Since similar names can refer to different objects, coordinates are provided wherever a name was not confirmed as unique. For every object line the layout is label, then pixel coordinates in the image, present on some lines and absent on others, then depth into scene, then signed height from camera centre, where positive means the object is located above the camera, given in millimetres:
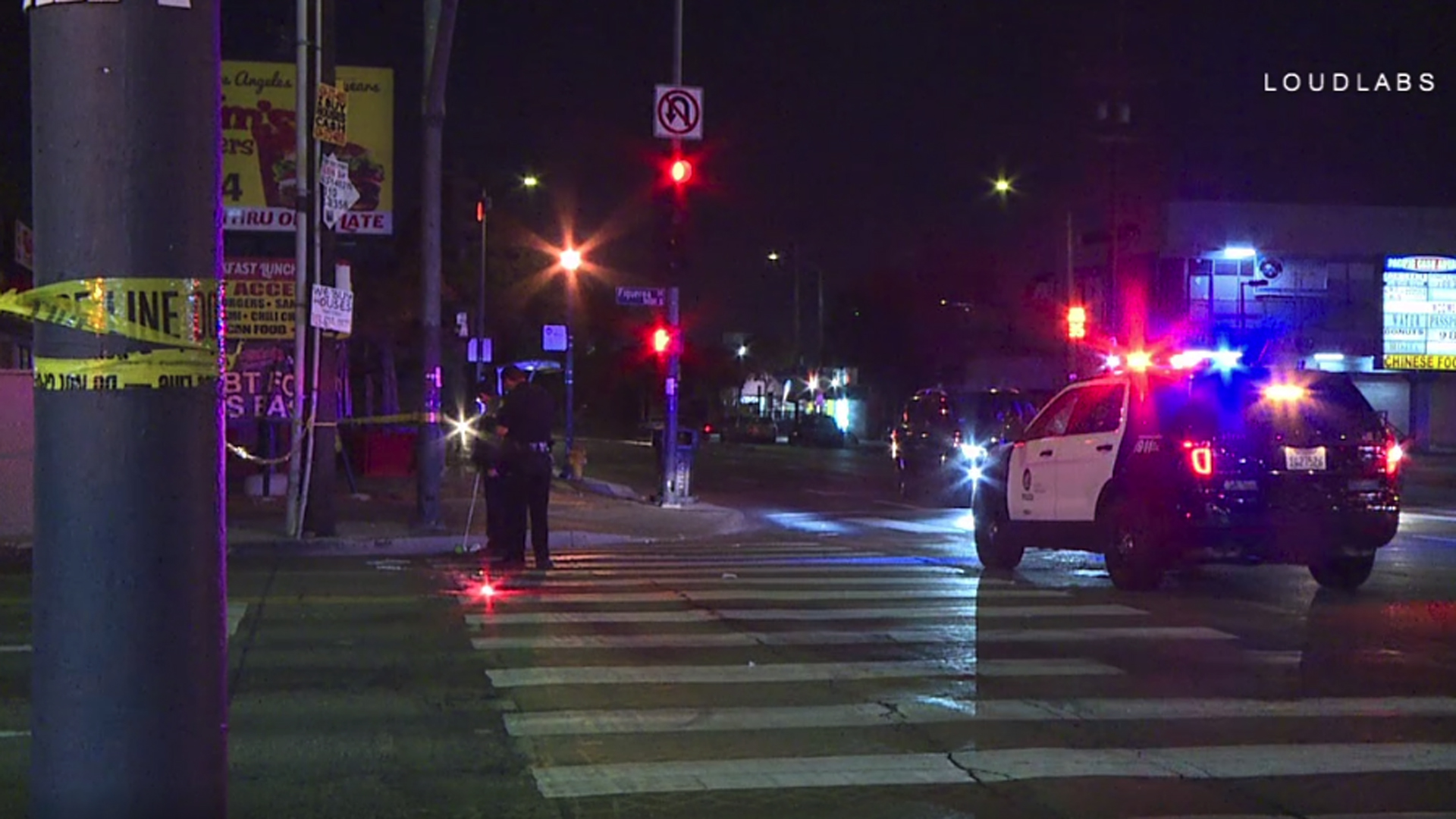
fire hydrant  31094 -1227
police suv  11883 -555
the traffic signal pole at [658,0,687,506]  23031 +728
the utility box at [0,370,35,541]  16344 -556
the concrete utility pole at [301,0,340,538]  16828 -1
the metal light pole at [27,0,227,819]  2781 -63
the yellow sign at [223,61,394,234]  21609 +3508
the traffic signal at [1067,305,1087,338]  34500 +1826
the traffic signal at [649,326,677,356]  23359 +942
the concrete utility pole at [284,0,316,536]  16453 +1792
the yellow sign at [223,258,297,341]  20312 +1407
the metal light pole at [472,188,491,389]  34741 +1685
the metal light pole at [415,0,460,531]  18125 +2149
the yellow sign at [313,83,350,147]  16312 +3081
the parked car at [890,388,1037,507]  26000 -604
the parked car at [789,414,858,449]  64562 -1335
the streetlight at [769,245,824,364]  61959 +5822
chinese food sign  56250 +3268
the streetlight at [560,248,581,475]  34031 +2849
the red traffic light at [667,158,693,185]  22547 +3411
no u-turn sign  22203 +4206
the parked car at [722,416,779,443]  70625 -1343
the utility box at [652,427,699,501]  24491 -1141
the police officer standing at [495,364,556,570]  13328 -545
